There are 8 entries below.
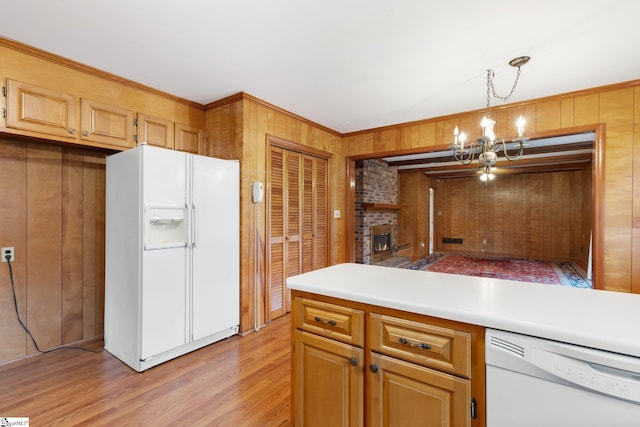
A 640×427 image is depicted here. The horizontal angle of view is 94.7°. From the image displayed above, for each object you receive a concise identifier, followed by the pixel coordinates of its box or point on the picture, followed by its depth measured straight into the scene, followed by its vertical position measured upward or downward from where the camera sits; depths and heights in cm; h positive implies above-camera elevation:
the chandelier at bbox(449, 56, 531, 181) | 232 +61
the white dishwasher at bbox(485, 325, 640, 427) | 87 -55
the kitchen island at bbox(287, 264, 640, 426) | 104 -47
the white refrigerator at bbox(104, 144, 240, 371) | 231 -36
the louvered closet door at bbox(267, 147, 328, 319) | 343 -8
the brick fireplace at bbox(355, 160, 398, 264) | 537 +17
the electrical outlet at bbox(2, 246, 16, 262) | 233 -33
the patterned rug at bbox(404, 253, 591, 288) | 552 -124
